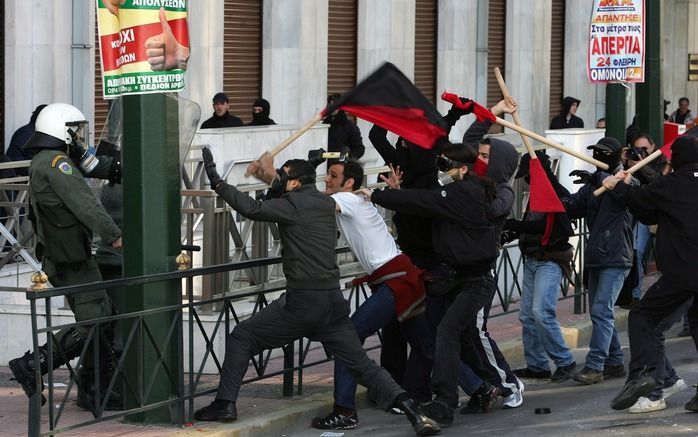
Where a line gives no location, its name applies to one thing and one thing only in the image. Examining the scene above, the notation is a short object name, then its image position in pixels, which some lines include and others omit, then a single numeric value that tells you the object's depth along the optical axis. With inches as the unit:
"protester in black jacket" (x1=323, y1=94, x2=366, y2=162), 709.9
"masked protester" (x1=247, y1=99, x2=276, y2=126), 746.8
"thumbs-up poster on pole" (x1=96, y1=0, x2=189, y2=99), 371.6
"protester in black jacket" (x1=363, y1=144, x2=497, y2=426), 397.4
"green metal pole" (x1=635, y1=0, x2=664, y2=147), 682.8
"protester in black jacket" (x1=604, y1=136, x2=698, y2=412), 406.0
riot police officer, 390.9
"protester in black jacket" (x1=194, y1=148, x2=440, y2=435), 381.4
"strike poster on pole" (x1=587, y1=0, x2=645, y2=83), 625.3
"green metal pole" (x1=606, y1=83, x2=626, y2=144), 626.2
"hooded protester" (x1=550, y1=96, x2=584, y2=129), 1035.3
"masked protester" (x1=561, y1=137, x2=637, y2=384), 457.4
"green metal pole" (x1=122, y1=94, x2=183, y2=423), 382.9
